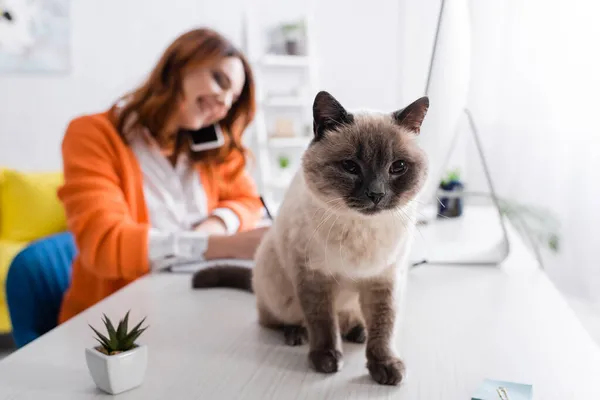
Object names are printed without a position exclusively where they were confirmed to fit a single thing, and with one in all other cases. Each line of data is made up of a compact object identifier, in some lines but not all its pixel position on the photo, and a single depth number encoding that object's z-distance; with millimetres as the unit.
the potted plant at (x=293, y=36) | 3533
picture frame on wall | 3621
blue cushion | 1354
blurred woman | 1309
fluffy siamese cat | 721
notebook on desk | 1306
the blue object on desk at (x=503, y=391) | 623
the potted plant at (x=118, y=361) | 657
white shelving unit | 3549
